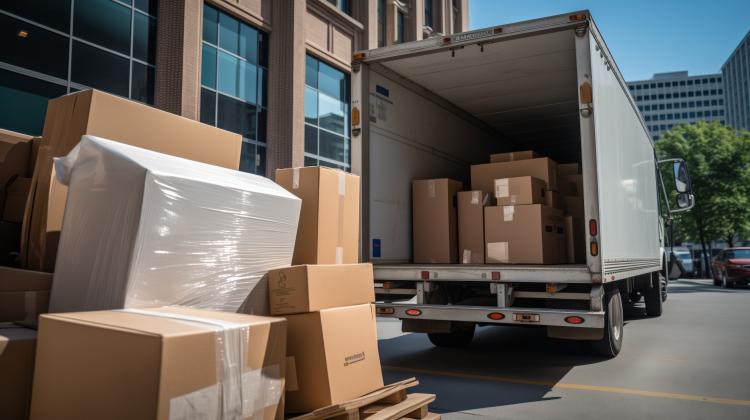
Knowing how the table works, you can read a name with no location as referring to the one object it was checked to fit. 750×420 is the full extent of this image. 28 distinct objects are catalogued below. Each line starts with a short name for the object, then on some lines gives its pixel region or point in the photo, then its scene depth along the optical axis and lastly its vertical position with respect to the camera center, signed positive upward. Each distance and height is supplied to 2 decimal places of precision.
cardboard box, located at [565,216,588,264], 6.18 +0.22
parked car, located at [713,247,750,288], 18.53 -0.27
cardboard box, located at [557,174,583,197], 6.61 +0.86
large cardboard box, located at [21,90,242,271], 3.02 +0.73
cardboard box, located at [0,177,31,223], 3.57 +0.40
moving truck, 4.81 +1.18
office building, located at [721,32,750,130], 101.38 +32.99
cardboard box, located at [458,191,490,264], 5.96 +0.37
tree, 28.89 +3.93
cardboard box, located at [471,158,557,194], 6.05 +0.96
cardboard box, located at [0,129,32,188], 3.73 +0.72
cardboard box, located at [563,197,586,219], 6.40 +0.59
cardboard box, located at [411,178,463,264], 6.12 +0.43
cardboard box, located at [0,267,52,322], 2.75 -0.15
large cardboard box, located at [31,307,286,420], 1.95 -0.38
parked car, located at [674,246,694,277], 30.05 -0.09
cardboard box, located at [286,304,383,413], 2.91 -0.52
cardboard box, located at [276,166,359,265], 3.62 +0.30
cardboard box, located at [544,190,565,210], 5.92 +0.64
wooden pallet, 2.71 -0.79
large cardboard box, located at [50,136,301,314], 2.47 +0.13
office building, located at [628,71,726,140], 121.56 +35.11
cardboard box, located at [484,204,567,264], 5.48 +0.25
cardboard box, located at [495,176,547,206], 5.66 +0.70
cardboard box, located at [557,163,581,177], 6.74 +1.07
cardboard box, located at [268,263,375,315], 2.98 -0.15
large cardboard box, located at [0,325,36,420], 2.26 -0.45
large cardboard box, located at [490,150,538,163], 6.35 +1.17
